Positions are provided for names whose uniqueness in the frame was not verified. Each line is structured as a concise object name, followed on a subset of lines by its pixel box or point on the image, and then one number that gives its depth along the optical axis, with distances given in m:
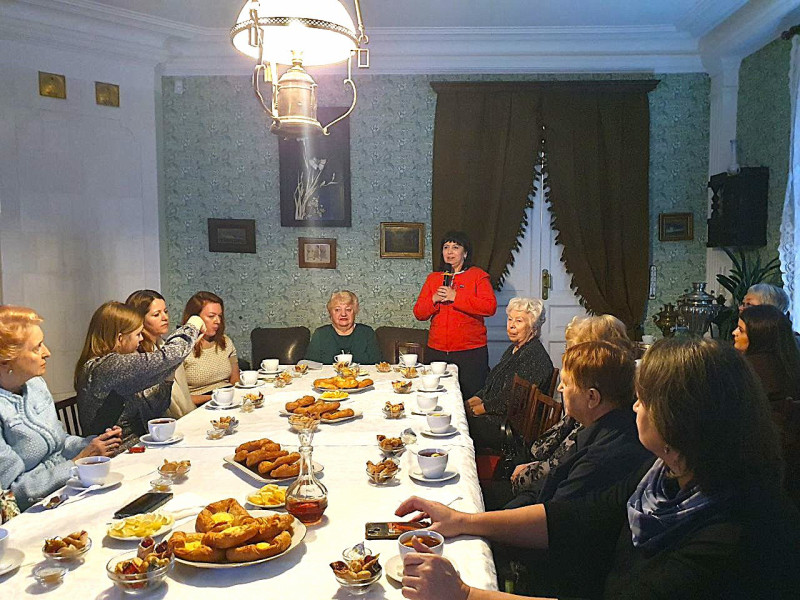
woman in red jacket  4.40
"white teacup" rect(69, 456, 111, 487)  1.72
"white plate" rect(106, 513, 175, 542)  1.39
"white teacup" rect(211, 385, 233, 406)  2.72
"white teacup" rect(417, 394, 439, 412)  2.58
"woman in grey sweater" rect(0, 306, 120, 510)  1.90
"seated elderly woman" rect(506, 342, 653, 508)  1.70
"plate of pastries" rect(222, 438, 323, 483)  1.73
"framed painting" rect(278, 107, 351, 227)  5.18
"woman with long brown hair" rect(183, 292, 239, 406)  3.61
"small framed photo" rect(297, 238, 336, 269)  5.26
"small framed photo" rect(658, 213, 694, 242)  5.17
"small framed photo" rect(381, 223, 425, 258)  5.22
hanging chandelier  1.80
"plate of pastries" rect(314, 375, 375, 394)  3.05
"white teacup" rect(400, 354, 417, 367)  3.60
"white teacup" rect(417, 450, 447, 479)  1.75
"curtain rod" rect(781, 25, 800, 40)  3.79
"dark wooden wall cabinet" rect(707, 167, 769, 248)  4.42
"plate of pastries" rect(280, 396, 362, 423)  2.46
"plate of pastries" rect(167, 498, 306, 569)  1.26
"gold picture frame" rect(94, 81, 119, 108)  4.70
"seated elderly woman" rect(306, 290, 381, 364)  4.15
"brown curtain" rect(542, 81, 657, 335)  5.05
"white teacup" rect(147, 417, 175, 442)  2.17
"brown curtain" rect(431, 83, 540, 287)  5.06
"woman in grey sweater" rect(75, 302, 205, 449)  2.60
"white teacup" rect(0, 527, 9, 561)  1.27
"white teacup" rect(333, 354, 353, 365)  3.63
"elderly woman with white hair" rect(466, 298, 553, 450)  3.24
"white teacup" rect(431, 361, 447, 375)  3.49
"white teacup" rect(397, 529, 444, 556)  1.28
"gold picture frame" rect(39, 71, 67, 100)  4.45
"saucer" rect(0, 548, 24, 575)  1.26
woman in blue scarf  1.11
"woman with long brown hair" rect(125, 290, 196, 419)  2.99
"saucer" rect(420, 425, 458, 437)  2.25
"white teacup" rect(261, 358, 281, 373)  3.54
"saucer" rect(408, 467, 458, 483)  1.77
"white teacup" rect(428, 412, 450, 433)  2.24
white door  5.18
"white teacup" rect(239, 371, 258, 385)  3.13
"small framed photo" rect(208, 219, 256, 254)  5.25
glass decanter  1.48
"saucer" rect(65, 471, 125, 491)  1.74
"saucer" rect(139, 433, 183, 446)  2.18
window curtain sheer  3.86
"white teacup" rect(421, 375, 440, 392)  3.06
